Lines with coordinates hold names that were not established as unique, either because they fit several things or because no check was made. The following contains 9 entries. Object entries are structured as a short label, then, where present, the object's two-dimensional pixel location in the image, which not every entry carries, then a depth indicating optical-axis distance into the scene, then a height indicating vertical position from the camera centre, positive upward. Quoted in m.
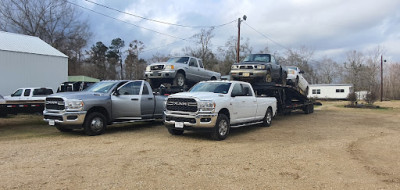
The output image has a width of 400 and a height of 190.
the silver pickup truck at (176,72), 13.77 +1.12
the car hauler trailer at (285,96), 14.07 +0.02
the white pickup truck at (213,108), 8.84 -0.36
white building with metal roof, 23.69 +2.66
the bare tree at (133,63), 59.66 +6.47
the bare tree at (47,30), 40.86 +9.25
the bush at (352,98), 31.54 -0.15
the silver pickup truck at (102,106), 9.45 -0.33
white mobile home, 48.44 +0.88
